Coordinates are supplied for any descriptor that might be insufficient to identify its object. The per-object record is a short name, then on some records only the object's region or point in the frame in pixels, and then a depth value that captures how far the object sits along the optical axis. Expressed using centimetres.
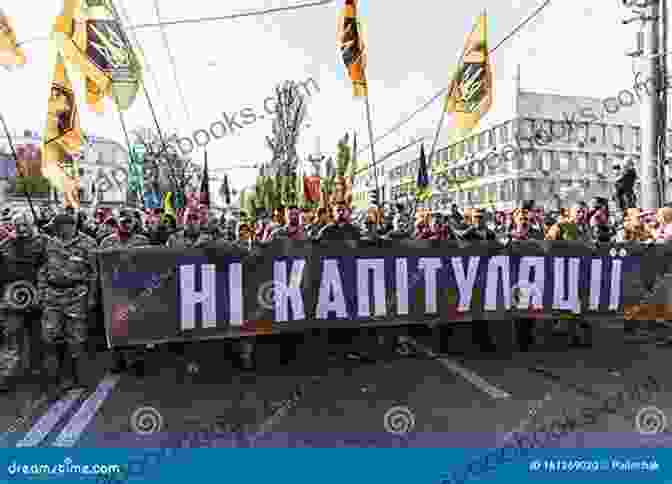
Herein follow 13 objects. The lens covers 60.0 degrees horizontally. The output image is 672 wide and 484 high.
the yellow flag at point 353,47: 909
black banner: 534
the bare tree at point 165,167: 3338
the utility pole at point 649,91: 1105
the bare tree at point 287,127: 3306
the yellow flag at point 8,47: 723
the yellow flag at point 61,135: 866
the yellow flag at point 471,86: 888
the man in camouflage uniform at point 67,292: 529
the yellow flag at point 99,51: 861
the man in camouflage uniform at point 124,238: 600
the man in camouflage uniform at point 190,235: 556
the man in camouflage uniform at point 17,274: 534
